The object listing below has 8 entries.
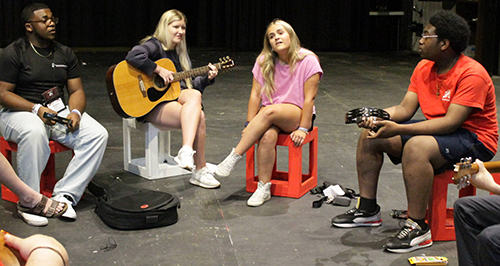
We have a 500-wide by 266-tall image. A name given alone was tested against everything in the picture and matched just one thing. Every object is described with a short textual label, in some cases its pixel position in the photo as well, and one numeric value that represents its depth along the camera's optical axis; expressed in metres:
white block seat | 4.09
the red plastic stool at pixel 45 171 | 3.55
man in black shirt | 3.42
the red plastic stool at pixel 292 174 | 3.73
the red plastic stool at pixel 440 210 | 3.07
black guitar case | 3.23
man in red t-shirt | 2.96
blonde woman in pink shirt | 3.66
